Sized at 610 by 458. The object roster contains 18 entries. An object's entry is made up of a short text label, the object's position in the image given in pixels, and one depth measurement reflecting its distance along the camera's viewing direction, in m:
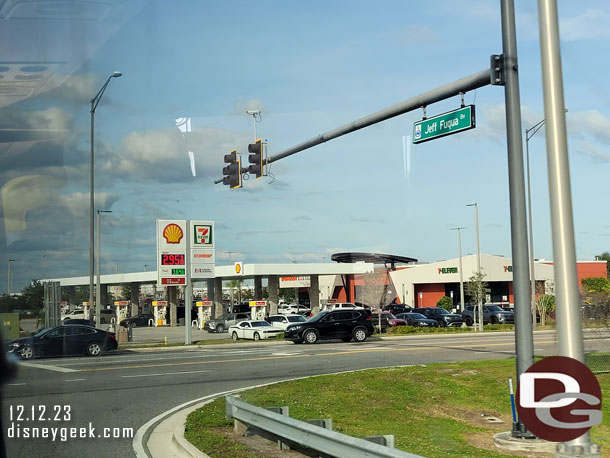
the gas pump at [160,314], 65.56
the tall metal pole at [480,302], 41.81
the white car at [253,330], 37.84
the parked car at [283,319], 39.89
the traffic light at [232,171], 15.86
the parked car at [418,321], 46.34
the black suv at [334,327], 32.34
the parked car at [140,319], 67.26
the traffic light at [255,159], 16.98
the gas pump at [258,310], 51.44
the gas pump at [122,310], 61.34
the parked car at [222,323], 49.75
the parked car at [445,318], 49.62
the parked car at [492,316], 51.75
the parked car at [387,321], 44.91
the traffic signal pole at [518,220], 9.60
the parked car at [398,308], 58.45
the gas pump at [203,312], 56.79
